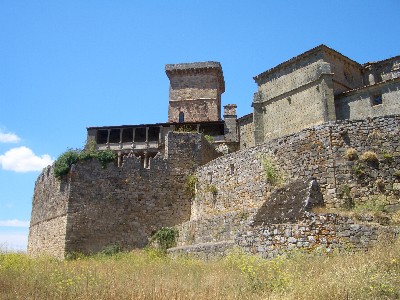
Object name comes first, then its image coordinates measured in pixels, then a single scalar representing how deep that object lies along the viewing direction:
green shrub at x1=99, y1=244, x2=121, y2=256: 20.20
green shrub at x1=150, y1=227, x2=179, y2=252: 20.06
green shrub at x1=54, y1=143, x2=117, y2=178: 21.94
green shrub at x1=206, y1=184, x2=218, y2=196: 20.31
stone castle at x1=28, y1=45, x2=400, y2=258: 13.84
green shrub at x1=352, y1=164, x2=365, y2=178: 14.56
